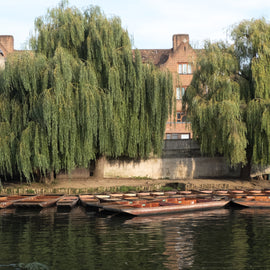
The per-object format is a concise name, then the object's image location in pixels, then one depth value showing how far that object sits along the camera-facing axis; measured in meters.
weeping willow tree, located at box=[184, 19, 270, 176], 28.39
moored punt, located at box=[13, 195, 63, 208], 22.81
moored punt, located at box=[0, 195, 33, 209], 23.23
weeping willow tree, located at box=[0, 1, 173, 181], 25.03
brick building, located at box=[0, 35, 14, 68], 44.75
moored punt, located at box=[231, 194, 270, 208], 23.05
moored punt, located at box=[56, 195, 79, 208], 23.05
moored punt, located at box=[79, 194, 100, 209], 22.29
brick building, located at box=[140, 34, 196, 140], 43.50
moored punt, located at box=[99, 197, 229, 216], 20.03
